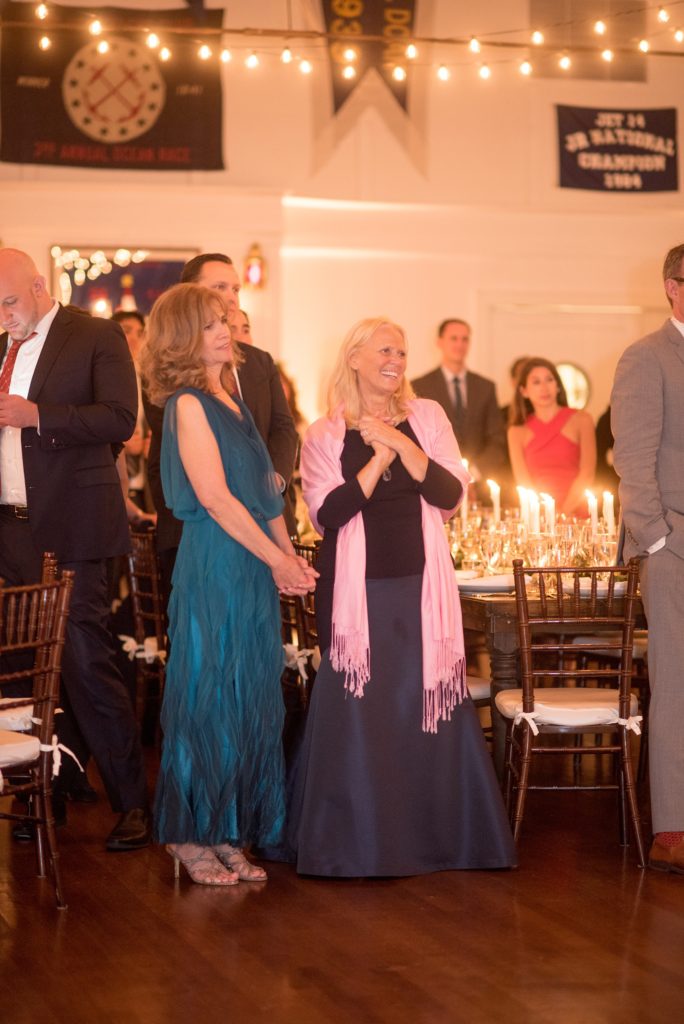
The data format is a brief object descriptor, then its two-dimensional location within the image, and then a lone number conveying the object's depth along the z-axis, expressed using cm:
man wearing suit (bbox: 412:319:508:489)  931
